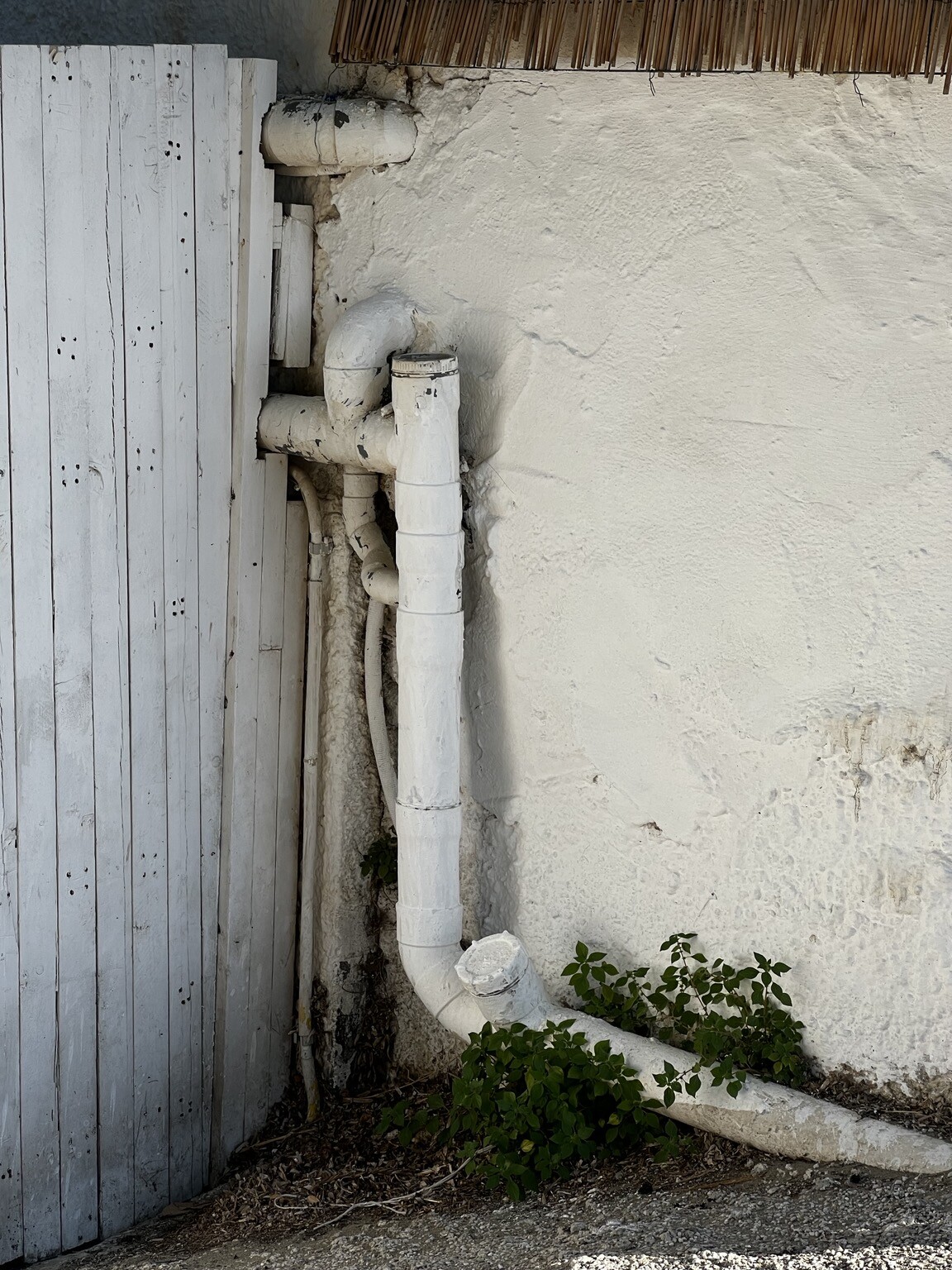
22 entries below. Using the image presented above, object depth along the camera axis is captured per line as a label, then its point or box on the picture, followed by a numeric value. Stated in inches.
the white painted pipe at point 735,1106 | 107.5
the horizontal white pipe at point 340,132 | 131.2
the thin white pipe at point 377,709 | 144.9
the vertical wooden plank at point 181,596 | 130.0
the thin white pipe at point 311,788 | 146.3
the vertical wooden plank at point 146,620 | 127.4
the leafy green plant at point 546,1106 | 116.6
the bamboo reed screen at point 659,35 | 103.2
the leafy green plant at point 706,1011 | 115.1
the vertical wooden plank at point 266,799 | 144.4
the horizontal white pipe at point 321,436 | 127.9
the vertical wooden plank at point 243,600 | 135.2
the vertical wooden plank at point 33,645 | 120.0
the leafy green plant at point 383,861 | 150.1
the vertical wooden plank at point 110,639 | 125.2
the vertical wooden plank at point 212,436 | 132.6
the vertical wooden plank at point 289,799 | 147.6
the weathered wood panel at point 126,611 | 124.3
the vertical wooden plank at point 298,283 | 139.4
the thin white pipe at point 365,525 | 138.8
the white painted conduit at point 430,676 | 119.3
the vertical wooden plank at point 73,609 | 122.4
